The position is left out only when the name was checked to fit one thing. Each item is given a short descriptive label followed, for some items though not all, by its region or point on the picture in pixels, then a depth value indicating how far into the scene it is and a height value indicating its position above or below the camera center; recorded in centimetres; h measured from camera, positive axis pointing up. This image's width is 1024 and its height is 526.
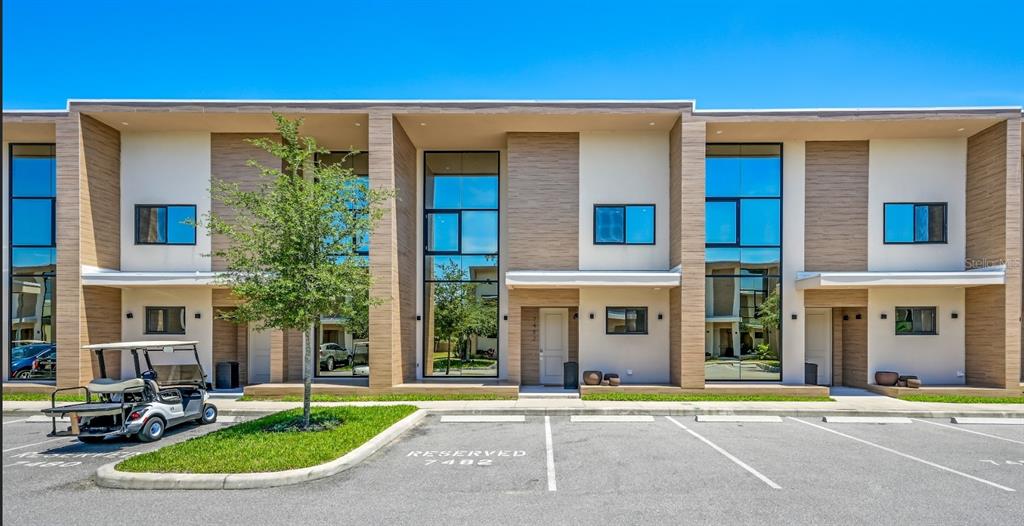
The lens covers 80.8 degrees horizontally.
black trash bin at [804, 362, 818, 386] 1803 -270
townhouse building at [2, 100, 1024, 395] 1734 +119
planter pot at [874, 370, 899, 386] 1739 -267
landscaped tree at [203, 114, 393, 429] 1109 +56
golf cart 1091 -243
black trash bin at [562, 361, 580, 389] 1788 -279
